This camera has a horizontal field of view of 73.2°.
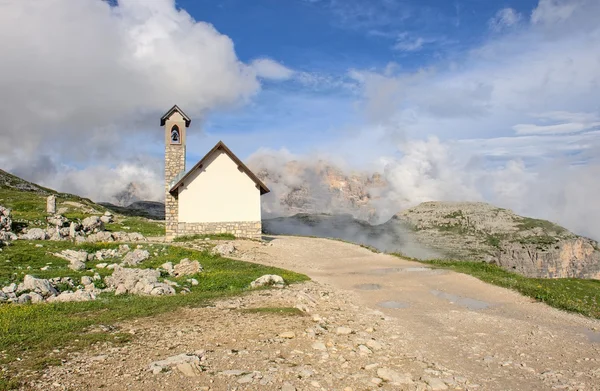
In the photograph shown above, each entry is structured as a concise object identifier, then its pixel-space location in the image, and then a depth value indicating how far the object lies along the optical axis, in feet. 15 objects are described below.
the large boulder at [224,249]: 85.88
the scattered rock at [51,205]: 154.30
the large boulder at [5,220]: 101.99
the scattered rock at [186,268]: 64.92
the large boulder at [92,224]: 114.55
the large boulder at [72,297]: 45.32
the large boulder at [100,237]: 99.50
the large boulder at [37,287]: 48.84
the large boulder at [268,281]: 53.36
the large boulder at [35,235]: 97.37
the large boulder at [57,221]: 117.88
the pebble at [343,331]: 33.77
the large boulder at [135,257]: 74.61
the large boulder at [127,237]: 106.10
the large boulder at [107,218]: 147.64
